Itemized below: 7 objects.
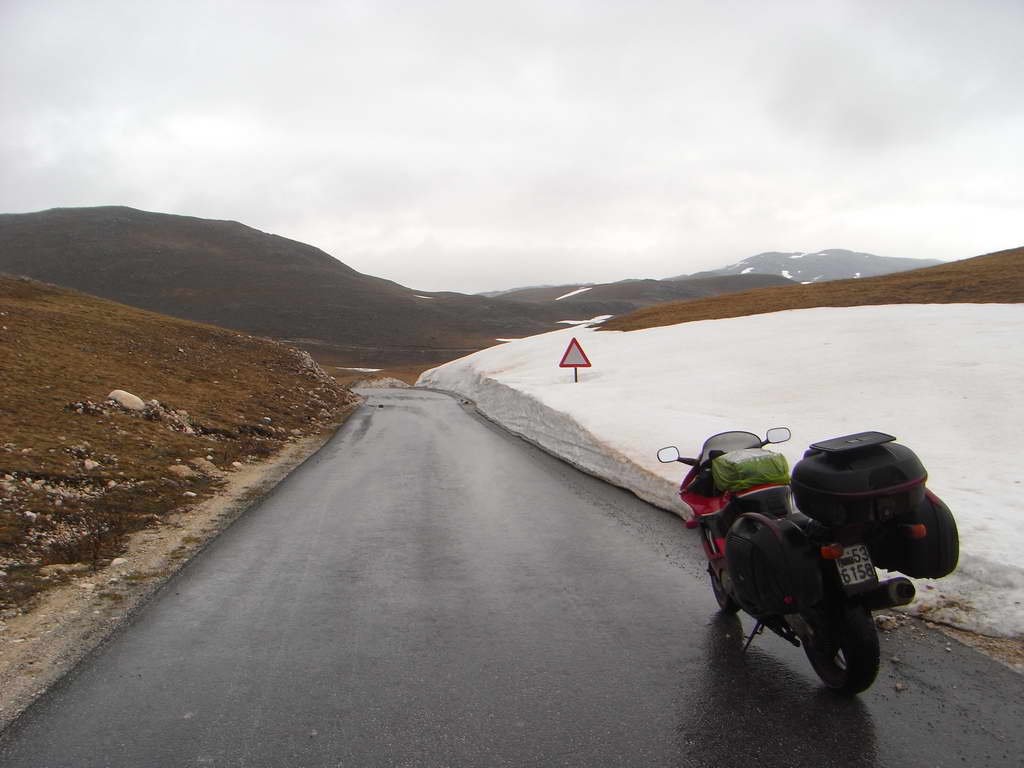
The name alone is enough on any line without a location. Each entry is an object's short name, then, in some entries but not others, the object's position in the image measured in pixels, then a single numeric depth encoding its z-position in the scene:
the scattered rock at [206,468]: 11.98
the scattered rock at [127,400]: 14.95
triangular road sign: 26.19
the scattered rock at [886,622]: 5.13
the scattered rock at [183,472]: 11.30
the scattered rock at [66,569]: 6.45
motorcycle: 3.66
